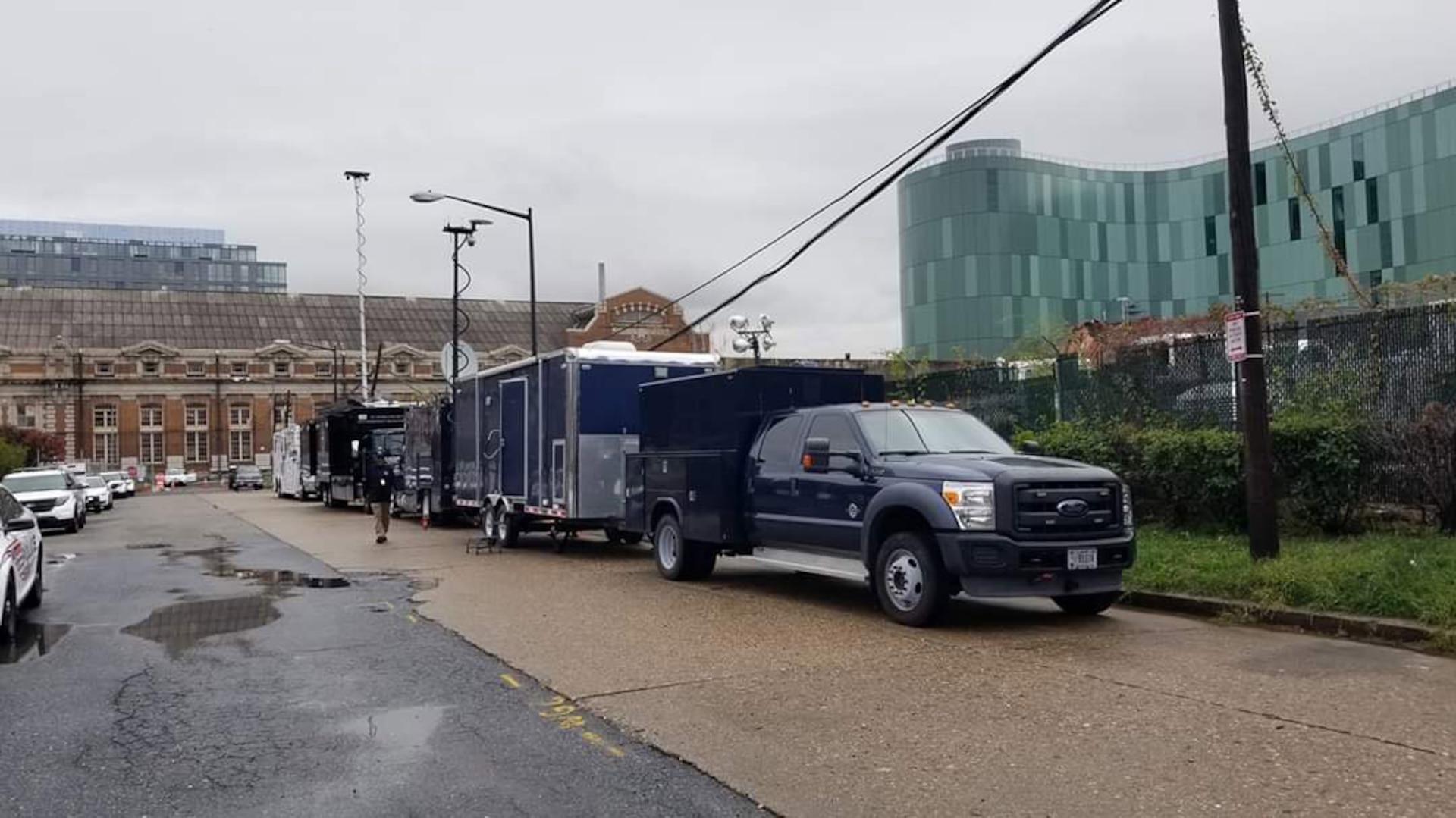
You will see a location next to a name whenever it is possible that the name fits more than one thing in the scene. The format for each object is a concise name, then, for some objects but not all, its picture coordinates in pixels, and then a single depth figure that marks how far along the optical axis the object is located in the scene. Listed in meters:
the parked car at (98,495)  39.75
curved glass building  65.69
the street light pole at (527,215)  28.65
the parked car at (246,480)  66.31
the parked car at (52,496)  26.28
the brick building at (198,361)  97.56
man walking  20.55
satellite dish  26.22
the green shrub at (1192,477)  13.16
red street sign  10.58
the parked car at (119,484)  58.53
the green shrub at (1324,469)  12.33
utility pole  10.61
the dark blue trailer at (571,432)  16.25
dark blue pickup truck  9.54
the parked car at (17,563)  9.69
